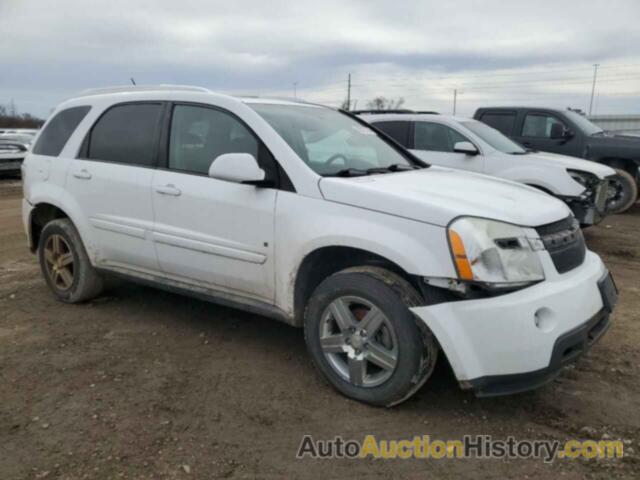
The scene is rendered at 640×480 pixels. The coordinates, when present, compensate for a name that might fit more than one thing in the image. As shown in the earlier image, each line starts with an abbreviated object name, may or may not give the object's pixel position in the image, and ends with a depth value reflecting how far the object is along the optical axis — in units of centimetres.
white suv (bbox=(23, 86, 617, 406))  291
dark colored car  1027
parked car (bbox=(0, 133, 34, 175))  1493
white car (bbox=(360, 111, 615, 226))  768
